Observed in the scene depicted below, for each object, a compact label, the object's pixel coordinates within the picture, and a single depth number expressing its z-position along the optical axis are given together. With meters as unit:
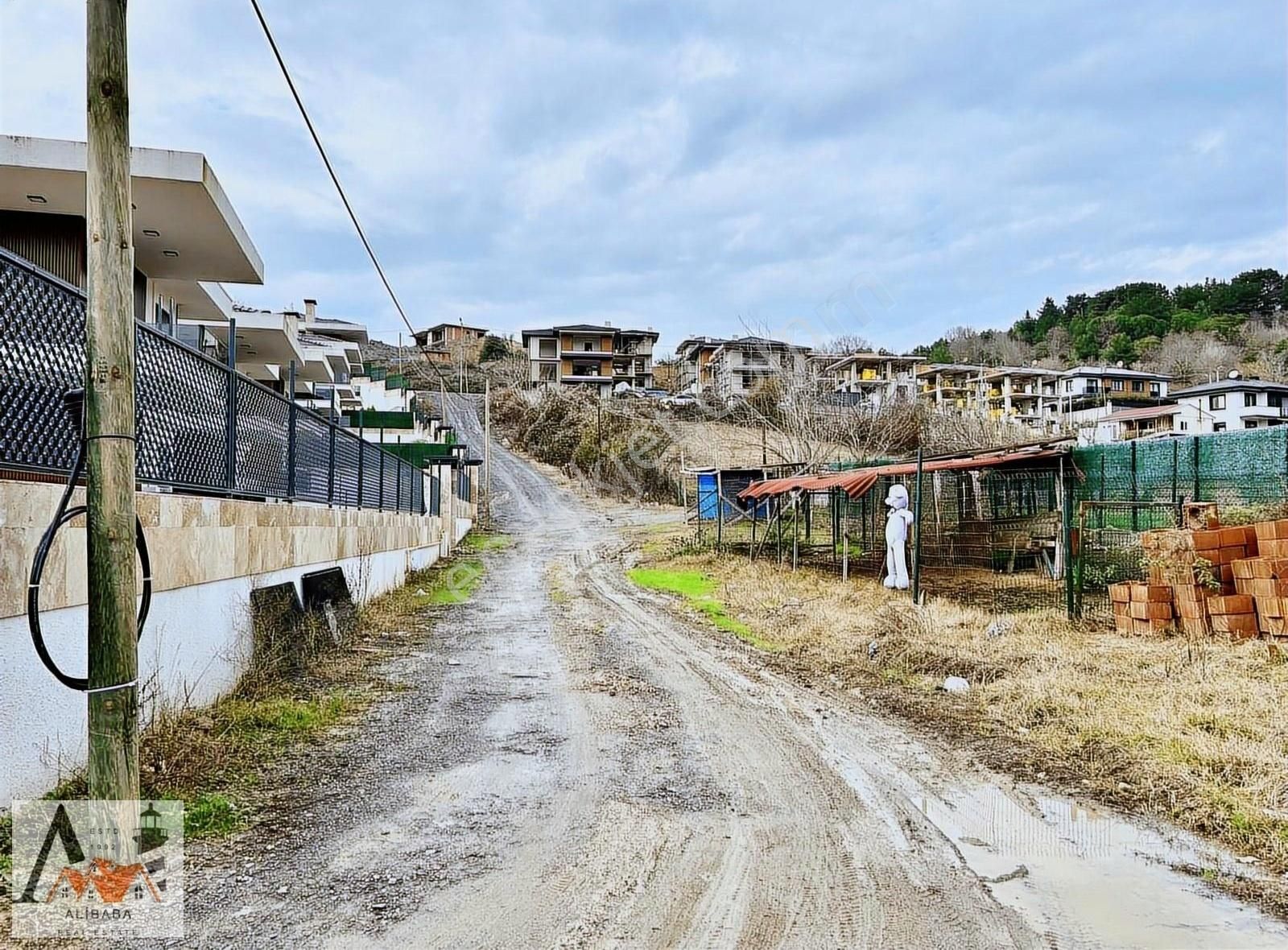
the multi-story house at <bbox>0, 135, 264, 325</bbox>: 9.80
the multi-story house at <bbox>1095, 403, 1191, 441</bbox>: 56.34
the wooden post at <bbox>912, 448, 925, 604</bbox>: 11.46
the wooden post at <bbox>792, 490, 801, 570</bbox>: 17.11
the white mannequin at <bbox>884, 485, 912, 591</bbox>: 12.75
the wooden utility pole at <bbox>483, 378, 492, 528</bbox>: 37.62
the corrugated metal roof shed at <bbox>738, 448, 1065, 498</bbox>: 11.88
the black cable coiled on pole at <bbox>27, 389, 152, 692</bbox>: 3.16
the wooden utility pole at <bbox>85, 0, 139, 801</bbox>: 3.29
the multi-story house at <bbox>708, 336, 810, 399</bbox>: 32.94
